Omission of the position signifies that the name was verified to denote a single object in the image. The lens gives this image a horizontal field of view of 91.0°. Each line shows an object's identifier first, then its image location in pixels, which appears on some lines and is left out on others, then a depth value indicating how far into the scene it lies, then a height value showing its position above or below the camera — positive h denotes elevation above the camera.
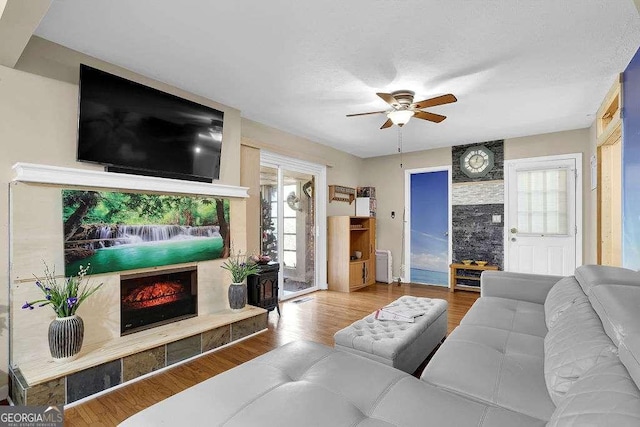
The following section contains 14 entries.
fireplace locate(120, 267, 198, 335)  2.70 -0.75
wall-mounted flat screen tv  2.43 +0.77
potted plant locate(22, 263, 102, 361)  2.12 -0.68
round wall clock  5.17 +0.95
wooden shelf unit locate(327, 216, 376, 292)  5.33 -0.64
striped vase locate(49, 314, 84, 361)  2.11 -0.82
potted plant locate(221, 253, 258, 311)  3.29 -0.67
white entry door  4.54 +0.05
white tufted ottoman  2.03 -0.84
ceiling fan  2.85 +1.06
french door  4.54 -0.04
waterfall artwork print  2.39 -0.11
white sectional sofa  0.97 -0.72
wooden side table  5.10 -0.94
